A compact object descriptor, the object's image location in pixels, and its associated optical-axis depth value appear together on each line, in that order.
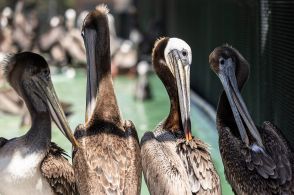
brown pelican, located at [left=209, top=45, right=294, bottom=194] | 9.62
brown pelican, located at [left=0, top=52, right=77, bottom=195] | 10.02
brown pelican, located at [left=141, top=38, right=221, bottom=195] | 9.46
